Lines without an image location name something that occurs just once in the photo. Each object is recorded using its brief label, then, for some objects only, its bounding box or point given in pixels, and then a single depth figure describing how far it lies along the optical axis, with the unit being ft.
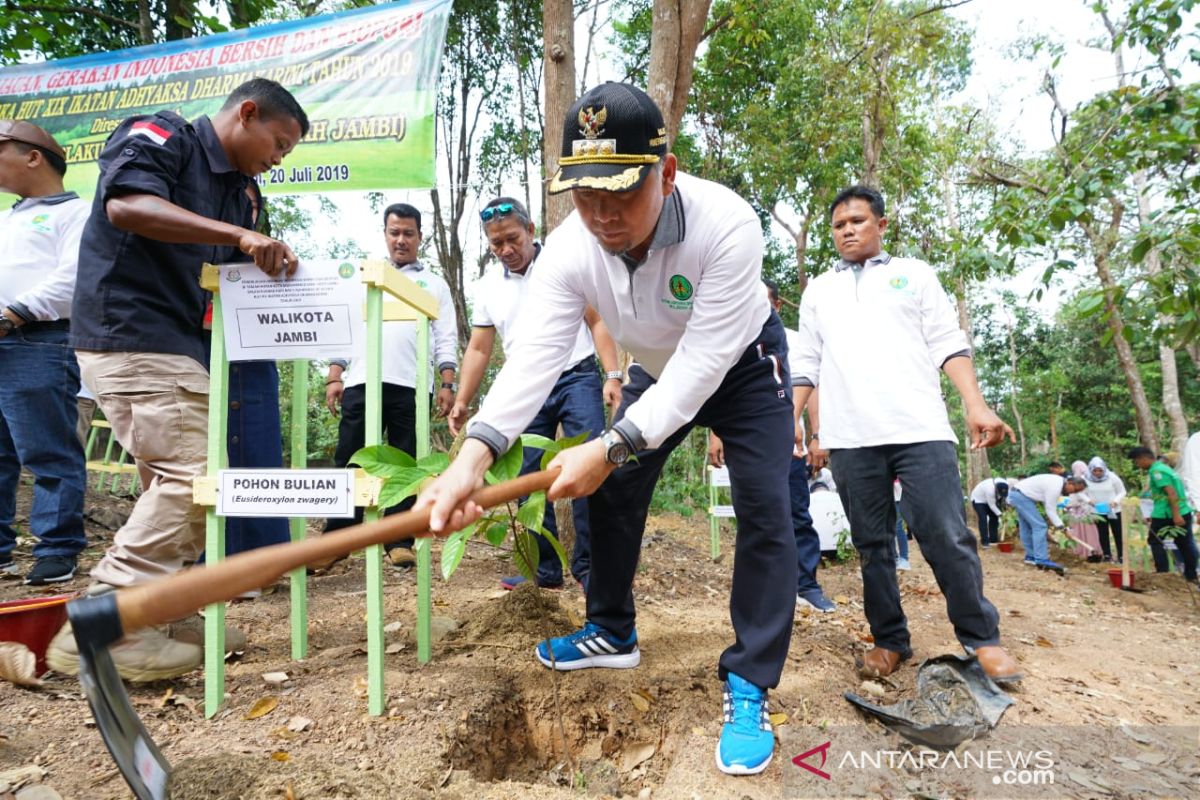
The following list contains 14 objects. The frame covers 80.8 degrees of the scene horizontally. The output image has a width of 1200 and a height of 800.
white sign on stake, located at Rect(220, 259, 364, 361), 7.52
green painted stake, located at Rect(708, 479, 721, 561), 19.98
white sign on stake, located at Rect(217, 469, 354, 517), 7.14
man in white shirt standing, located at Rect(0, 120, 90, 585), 11.45
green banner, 15.28
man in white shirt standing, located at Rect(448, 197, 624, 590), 12.04
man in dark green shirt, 24.26
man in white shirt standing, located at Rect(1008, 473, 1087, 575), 28.86
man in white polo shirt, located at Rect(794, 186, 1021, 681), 9.14
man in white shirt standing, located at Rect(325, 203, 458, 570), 13.92
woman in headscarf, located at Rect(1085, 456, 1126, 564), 34.24
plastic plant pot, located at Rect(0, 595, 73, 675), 7.43
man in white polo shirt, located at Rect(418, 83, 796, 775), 6.11
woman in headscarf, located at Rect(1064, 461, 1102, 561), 33.04
